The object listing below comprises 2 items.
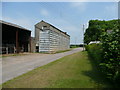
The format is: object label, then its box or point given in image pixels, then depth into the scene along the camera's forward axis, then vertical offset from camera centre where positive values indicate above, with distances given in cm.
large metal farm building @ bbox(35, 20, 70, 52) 2367 +180
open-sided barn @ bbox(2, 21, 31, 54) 1952 +107
